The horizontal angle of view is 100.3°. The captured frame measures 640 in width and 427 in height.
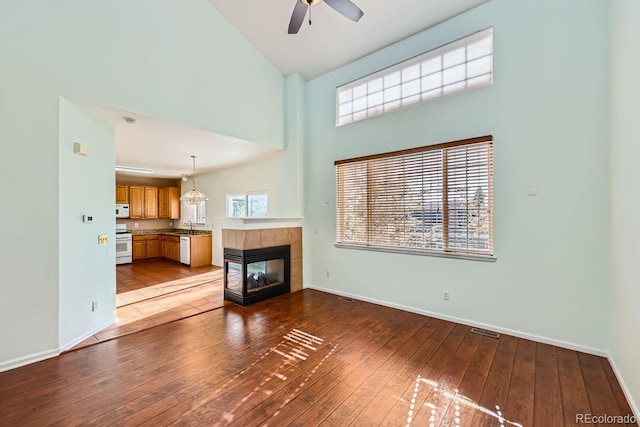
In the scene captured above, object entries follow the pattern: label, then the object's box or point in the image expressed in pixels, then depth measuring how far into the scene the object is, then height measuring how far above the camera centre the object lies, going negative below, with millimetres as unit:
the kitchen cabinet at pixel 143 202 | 7848 +386
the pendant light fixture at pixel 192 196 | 6477 +445
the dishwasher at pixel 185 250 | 7039 -952
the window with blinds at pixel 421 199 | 3297 +197
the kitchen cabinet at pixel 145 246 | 7812 -954
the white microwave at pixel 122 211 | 7410 +109
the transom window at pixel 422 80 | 3340 +1906
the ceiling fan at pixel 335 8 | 2765 +2183
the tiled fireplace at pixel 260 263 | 4223 -843
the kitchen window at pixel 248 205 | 6172 +225
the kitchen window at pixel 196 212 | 7873 +70
